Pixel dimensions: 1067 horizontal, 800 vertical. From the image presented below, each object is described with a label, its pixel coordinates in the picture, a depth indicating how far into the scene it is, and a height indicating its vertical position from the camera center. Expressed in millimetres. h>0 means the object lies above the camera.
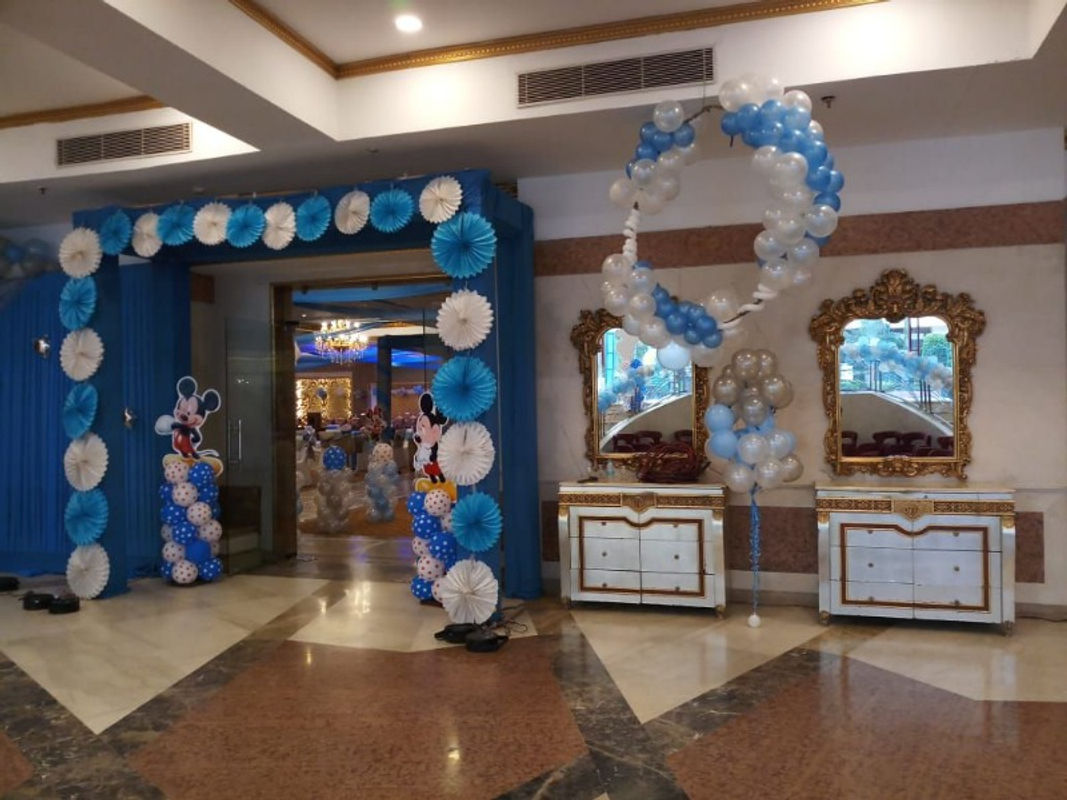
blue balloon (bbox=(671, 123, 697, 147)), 4570 +1467
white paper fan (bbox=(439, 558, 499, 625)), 5086 -1154
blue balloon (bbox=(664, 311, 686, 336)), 4863 +459
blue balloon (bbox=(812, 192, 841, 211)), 4395 +1056
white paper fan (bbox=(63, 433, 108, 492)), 6133 -389
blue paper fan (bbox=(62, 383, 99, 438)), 6125 -1
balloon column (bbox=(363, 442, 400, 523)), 8914 -875
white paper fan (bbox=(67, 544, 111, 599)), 6152 -1198
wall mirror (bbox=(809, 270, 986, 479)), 5457 +145
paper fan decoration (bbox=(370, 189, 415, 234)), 5293 +1251
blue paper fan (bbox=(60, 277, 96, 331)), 6121 +801
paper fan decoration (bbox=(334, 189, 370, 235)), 5426 +1273
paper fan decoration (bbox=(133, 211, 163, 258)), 6023 +1256
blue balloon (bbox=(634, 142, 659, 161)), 4676 +1414
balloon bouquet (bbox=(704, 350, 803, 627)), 5074 -166
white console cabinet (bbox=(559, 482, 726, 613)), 5461 -960
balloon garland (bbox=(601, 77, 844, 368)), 4203 +1075
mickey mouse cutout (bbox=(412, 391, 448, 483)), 5895 -259
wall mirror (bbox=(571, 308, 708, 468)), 5965 +42
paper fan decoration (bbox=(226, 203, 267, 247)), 5695 +1256
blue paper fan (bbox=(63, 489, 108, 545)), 6129 -800
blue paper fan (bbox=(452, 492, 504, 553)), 5102 -729
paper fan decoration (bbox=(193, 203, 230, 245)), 5812 +1298
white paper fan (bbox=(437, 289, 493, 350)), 5078 +514
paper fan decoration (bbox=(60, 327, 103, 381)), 6125 +414
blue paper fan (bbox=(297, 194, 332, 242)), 5520 +1260
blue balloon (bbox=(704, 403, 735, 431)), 5160 -107
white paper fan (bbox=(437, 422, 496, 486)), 5082 -309
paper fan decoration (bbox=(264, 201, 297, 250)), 5629 +1231
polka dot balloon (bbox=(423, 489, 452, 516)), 5695 -685
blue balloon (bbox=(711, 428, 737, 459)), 5145 -267
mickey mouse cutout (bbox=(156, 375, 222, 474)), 6637 -108
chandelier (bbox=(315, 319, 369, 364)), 7871 +624
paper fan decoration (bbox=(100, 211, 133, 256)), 6074 +1292
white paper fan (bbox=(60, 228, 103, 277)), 6125 +1164
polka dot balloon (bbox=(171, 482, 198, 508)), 6555 -686
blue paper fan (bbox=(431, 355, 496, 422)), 5074 +94
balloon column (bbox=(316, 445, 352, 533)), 8711 -931
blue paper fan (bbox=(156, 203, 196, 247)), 5930 +1316
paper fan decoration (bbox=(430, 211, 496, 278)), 5105 +984
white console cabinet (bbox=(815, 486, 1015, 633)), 4980 -965
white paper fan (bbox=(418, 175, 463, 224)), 5160 +1283
